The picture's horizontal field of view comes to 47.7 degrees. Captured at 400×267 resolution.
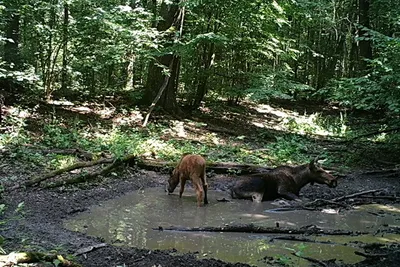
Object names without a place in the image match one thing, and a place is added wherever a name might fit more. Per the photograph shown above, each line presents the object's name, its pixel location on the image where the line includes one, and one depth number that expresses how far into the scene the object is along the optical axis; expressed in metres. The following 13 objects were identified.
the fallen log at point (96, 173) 9.70
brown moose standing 9.65
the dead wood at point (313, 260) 5.98
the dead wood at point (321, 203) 9.79
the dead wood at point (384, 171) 13.18
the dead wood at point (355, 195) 10.20
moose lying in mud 10.59
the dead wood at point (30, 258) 4.66
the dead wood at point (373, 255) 6.30
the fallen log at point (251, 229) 7.57
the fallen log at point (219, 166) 12.53
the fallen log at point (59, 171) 9.18
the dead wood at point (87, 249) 5.90
